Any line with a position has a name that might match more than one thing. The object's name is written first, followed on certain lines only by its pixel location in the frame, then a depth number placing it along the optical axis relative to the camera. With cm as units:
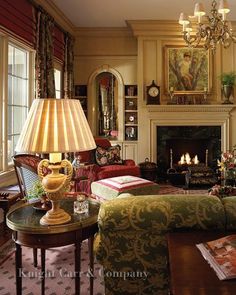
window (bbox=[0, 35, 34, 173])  395
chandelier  394
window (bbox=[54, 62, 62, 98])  612
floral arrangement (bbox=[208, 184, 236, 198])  289
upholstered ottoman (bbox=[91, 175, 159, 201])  379
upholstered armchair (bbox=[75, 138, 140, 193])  473
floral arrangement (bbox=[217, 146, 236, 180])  341
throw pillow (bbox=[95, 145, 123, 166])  526
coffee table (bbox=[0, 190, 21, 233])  328
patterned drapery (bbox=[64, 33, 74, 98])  626
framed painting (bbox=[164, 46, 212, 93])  646
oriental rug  233
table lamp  170
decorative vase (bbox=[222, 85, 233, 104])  623
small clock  637
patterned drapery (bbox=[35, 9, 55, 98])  471
